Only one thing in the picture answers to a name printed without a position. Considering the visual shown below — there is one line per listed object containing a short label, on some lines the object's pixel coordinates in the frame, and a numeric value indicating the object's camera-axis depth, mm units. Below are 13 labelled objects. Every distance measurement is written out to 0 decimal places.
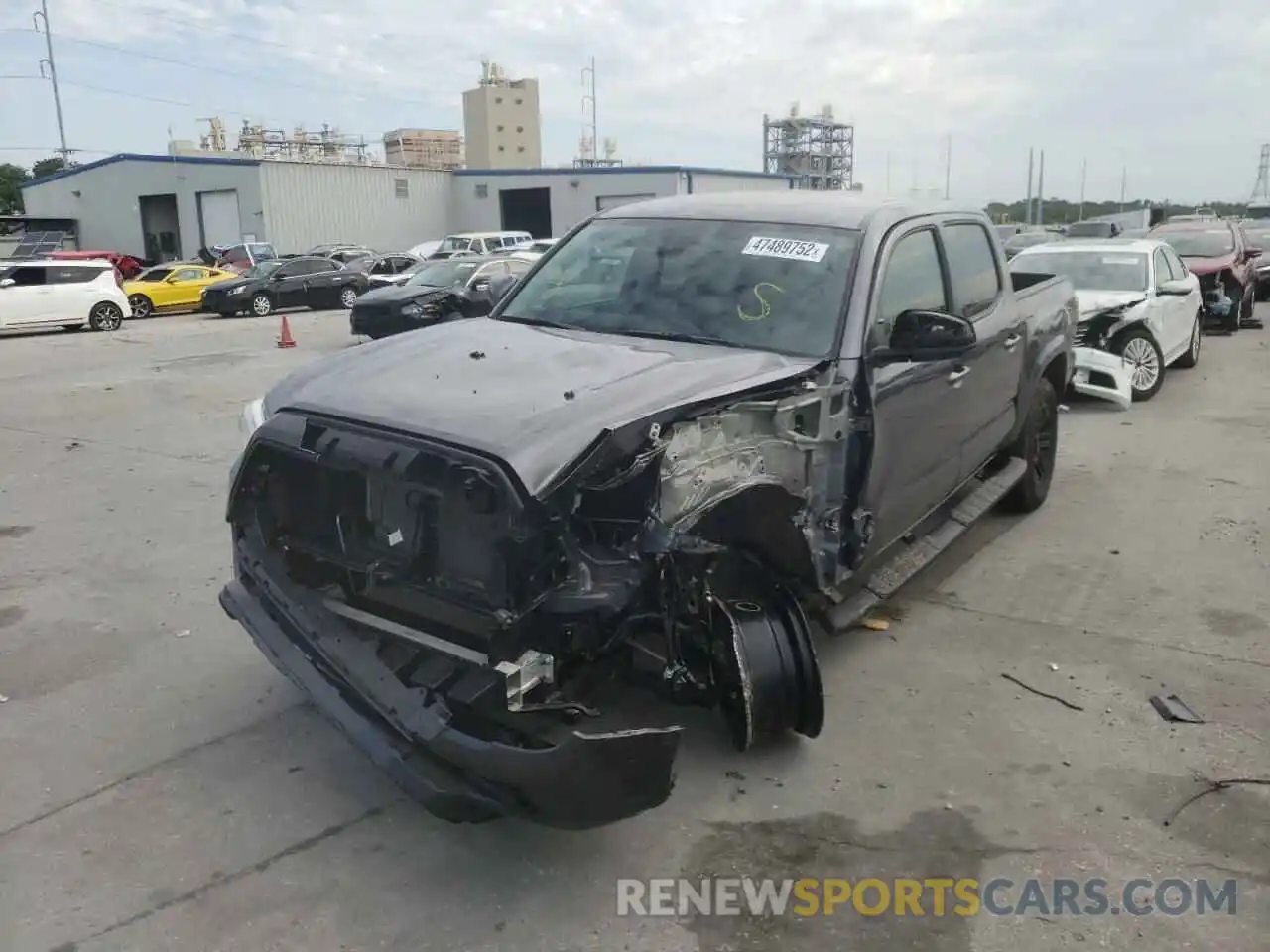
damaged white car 10719
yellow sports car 25875
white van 33875
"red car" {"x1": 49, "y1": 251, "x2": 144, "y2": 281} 31028
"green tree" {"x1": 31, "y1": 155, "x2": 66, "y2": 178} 89281
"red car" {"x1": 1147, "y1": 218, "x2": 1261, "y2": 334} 16500
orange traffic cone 17736
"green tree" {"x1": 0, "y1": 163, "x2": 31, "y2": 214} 67638
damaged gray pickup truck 2963
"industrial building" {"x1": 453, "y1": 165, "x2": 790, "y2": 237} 48344
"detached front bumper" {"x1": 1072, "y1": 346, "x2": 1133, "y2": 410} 10539
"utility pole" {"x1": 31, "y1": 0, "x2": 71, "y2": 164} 54094
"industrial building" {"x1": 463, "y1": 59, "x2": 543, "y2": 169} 95938
